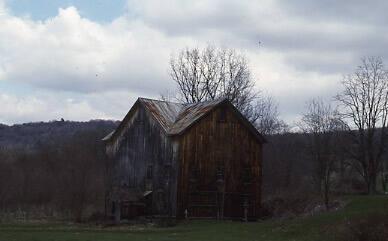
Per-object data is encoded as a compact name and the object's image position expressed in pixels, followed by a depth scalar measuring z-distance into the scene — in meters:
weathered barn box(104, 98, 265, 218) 48.78
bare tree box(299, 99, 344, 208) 61.06
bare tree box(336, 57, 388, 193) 65.88
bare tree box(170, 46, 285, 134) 79.00
